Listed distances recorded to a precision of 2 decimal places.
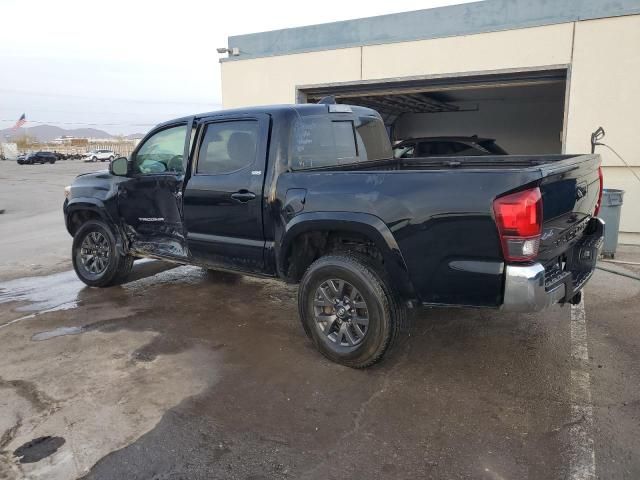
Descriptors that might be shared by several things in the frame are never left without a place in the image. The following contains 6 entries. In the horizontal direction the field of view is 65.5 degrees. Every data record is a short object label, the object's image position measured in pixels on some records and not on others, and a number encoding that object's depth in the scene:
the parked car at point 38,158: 50.38
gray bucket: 6.80
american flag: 77.50
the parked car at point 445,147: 9.78
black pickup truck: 3.07
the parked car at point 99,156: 57.94
